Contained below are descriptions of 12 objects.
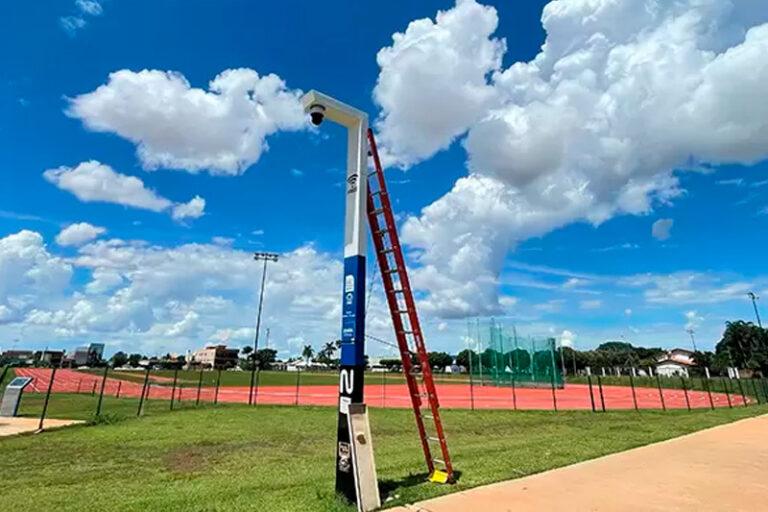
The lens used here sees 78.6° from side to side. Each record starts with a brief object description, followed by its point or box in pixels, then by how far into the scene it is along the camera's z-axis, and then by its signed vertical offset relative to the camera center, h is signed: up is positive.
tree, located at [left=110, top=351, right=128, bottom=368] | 149.00 +10.31
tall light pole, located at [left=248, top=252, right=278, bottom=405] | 43.87 +12.49
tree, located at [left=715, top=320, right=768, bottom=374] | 67.62 +7.86
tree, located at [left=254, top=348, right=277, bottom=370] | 142.62 +11.61
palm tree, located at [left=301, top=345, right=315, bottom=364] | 163.12 +13.28
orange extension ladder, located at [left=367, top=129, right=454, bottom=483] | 6.25 +1.04
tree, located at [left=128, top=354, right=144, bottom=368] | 155.51 +10.42
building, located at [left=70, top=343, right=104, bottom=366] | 133.27 +10.19
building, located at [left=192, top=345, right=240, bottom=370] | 142.00 +11.80
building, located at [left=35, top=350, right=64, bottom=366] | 124.26 +9.69
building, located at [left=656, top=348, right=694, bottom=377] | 102.91 +8.04
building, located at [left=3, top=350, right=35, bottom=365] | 138.75 +10.98
